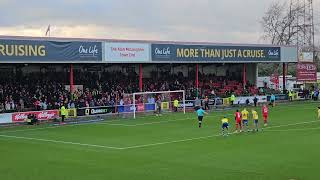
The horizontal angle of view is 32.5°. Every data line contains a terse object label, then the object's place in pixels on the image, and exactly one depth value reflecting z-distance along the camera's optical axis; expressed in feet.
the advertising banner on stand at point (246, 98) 206.04
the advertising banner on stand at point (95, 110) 160.45
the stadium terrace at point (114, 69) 156.35
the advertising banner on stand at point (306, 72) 229.66
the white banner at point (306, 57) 238.46
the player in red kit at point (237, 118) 111.55
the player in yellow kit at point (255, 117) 113.69
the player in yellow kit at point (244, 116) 112.98
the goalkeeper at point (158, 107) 169.37
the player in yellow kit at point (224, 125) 106.52
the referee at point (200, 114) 123.85
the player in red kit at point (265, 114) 124.85
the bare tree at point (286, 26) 320.91
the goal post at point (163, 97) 171.90
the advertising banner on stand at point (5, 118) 142.71
